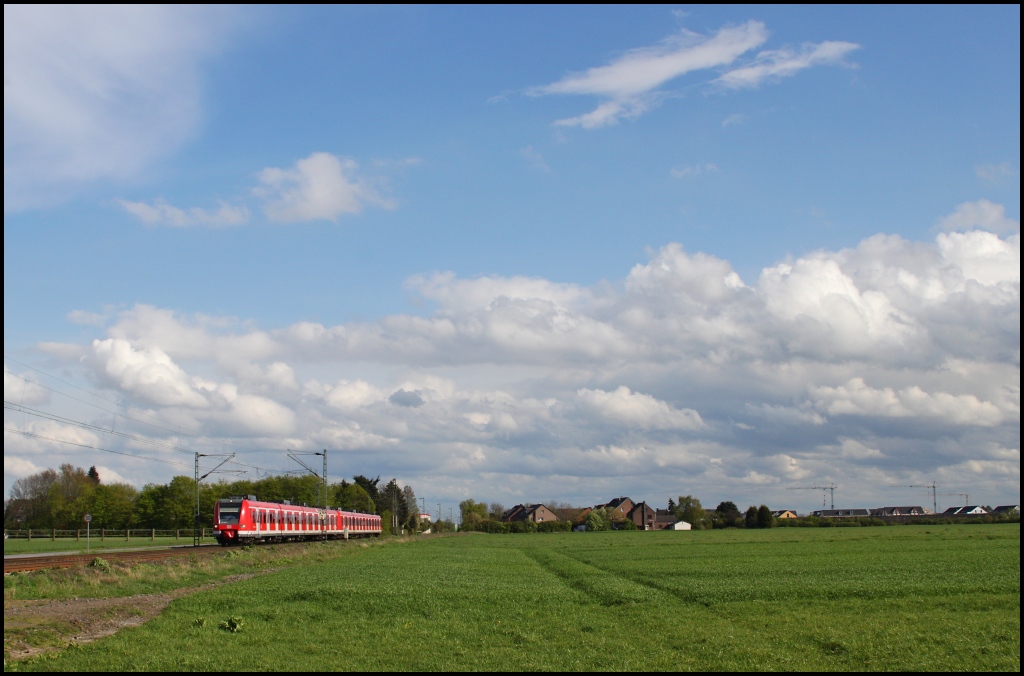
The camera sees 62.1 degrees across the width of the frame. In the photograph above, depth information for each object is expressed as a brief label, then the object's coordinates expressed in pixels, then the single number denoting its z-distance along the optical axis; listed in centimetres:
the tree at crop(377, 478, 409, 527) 17738
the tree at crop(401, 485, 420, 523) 17582
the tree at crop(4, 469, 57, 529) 11460
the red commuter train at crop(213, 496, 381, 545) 5600
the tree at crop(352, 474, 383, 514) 17850
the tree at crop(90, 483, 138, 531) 10412
